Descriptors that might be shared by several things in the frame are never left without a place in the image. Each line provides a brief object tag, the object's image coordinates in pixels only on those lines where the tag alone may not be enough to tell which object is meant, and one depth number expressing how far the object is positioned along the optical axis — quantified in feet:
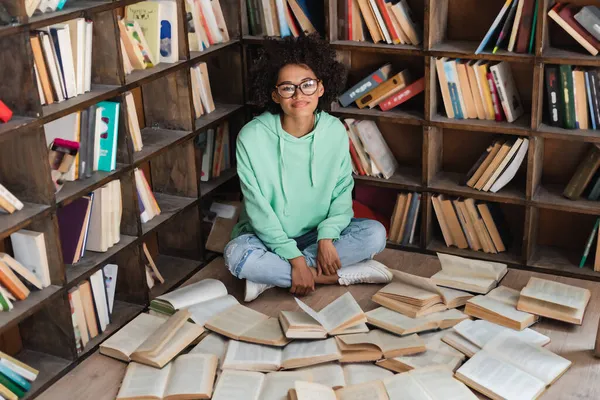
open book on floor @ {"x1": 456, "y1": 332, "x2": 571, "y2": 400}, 7.75
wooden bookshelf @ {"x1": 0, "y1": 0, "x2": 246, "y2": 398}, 8.00
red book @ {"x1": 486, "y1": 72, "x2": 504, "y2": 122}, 10.29
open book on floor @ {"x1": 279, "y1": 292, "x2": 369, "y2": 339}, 8.67
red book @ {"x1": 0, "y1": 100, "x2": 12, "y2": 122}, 7.78
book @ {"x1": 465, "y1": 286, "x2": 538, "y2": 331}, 8.89
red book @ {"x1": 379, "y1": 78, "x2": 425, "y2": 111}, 10.87
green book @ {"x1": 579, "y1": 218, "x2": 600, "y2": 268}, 10.33
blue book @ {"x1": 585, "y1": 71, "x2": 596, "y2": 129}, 9.74
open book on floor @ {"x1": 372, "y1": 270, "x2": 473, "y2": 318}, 9.11
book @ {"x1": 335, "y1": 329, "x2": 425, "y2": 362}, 8.39
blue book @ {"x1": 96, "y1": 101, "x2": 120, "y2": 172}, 9.20
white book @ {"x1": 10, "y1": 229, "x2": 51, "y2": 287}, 8.42
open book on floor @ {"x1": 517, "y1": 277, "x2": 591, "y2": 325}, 8.94
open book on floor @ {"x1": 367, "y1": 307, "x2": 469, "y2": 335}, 8.75
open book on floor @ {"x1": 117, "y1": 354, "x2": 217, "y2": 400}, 7.87
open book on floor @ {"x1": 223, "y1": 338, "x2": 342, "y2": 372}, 8.33
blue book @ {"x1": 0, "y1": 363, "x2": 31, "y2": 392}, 8.22
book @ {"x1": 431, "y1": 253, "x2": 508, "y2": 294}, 9.62
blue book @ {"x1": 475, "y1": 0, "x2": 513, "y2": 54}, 9.86
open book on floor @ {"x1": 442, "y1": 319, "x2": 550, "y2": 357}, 8.52
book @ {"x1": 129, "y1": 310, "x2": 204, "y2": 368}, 8.39
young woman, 9.93
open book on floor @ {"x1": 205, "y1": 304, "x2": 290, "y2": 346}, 8.70
